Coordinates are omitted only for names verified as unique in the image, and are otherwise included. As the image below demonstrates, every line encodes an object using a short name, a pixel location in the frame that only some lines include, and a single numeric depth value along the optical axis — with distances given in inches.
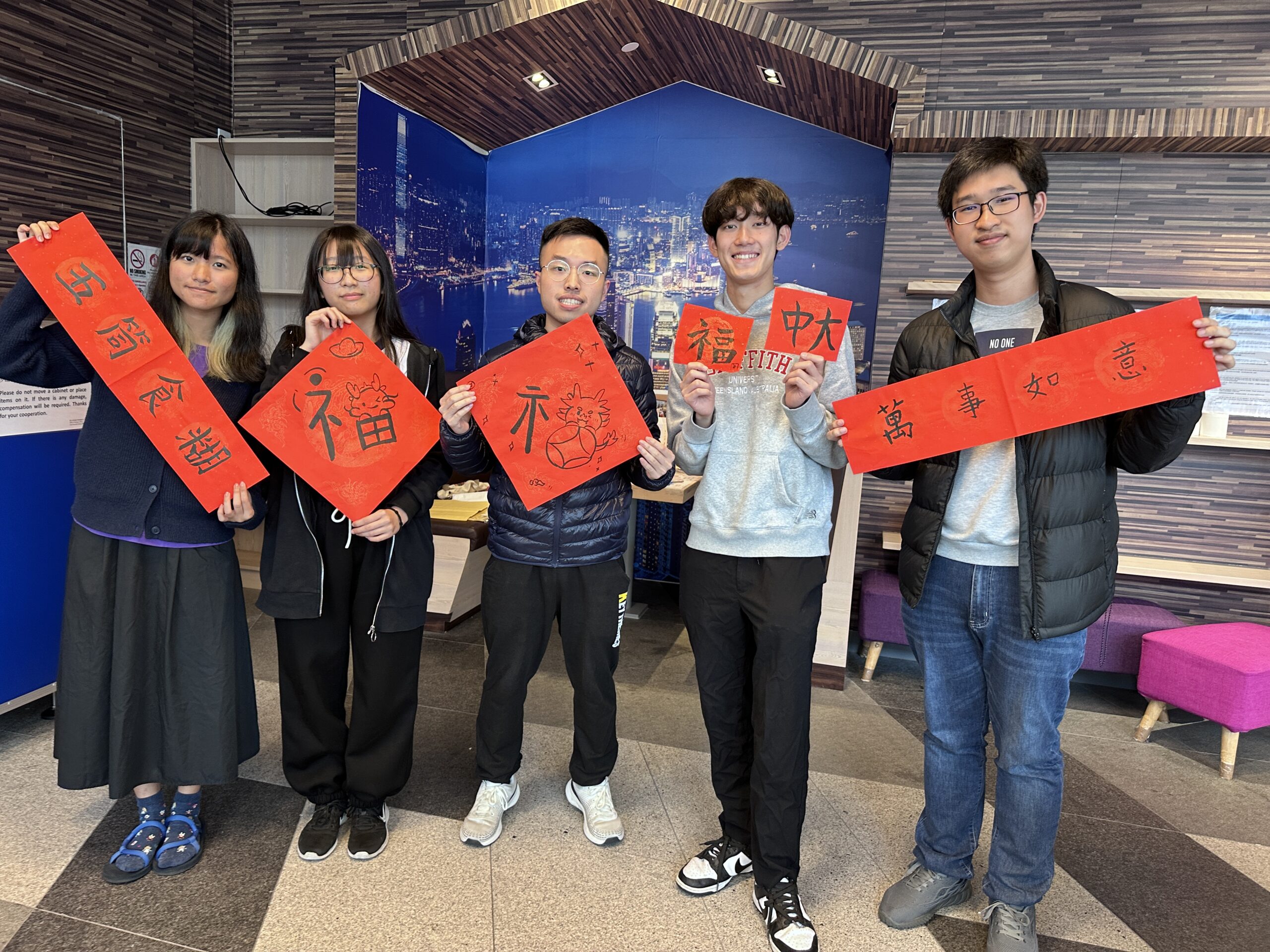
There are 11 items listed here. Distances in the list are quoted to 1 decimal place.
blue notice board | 89.9
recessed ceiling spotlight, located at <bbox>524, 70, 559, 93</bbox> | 143.5
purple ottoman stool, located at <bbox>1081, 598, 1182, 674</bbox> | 120.2
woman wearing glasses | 68.9
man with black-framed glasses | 57.9
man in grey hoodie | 63.1
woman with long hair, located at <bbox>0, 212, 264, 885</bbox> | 67.4
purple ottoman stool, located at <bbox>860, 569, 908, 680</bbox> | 127.9
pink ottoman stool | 100.2
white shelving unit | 154.9
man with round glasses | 69.2
